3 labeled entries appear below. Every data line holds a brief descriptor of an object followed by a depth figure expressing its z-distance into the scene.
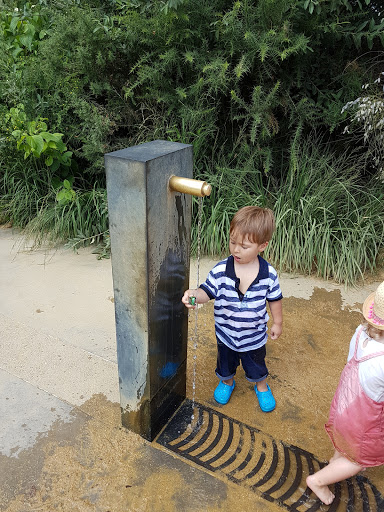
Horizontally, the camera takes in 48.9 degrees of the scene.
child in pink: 1.53
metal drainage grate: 1.75
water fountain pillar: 1.50
